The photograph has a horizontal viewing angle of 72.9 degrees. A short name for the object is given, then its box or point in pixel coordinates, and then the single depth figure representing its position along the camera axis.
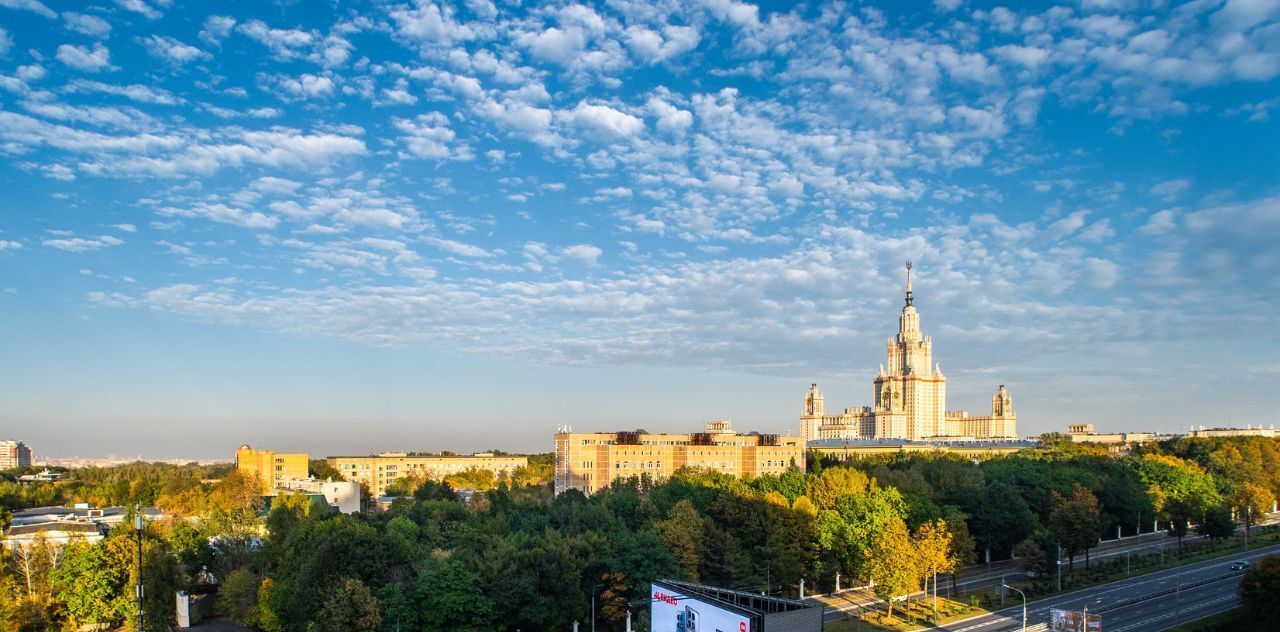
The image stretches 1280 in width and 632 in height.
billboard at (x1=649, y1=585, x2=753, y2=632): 42.50
